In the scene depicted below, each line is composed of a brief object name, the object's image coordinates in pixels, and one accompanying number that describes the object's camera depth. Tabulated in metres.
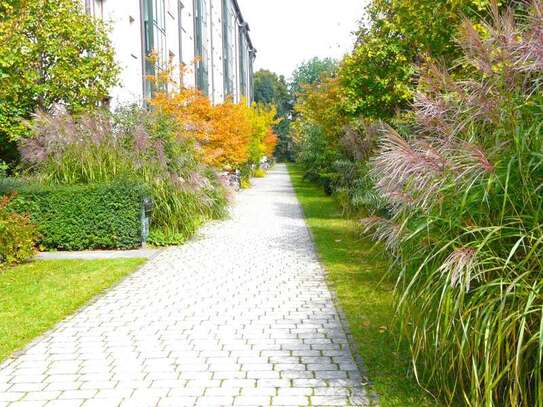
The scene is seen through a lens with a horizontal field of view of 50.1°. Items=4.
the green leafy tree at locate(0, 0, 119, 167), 10.90
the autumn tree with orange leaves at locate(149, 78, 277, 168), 17.78
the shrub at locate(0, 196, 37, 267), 9.29
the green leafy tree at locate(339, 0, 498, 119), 10.51
